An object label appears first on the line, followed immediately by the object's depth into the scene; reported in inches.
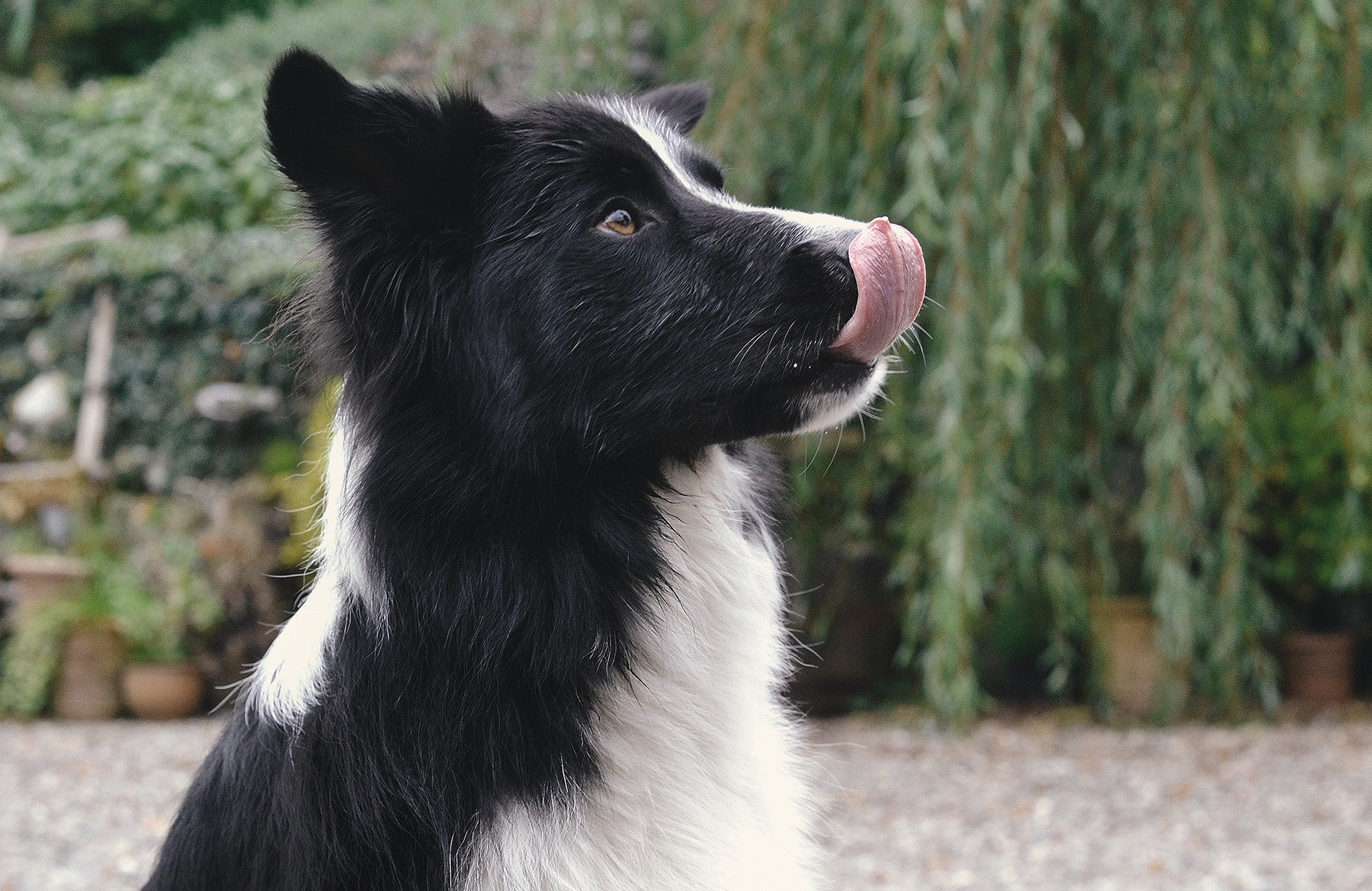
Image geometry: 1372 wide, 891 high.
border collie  71.7
